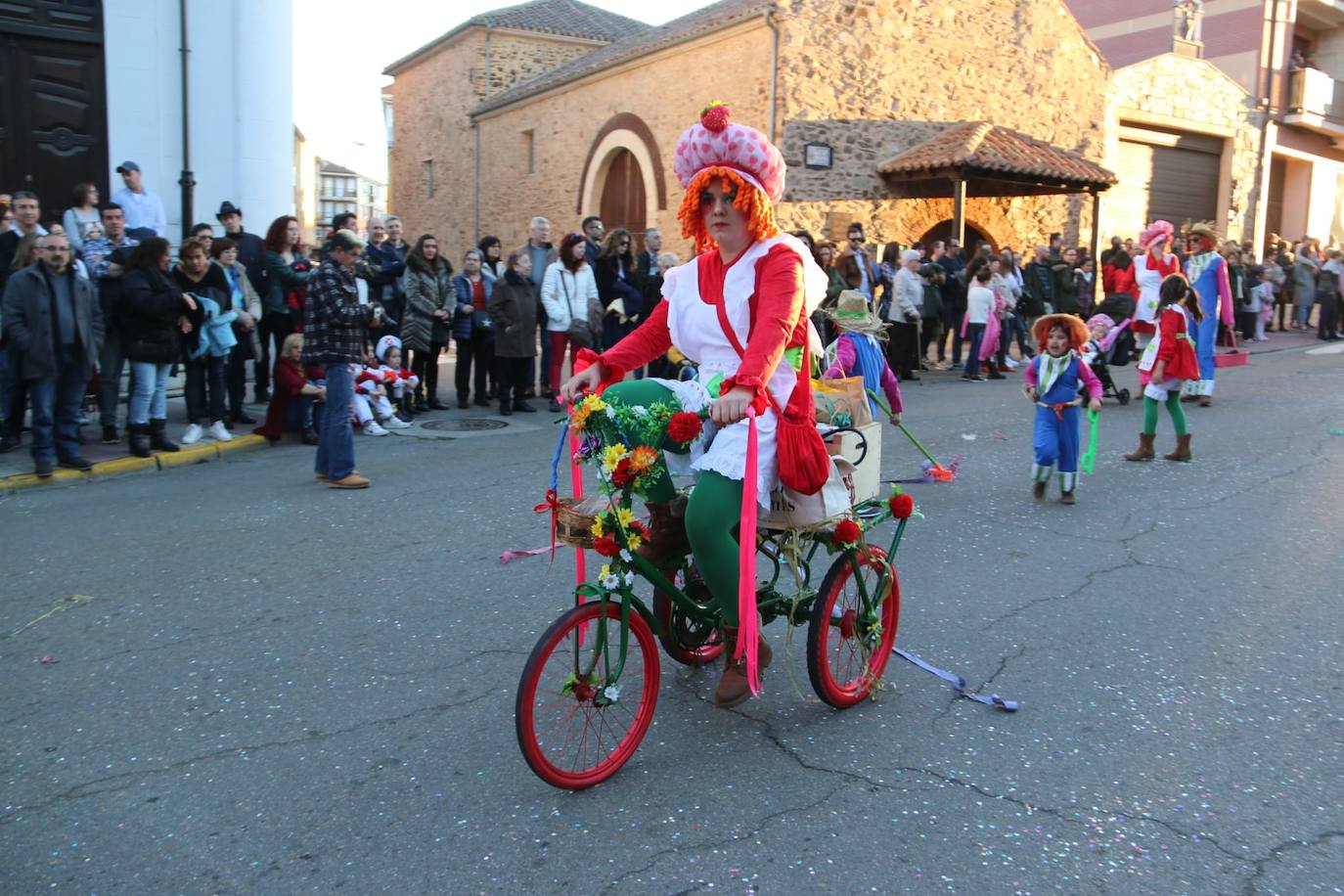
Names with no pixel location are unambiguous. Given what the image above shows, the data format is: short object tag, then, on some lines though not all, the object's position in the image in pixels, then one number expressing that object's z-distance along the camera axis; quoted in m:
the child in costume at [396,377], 10.80
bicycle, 3.31
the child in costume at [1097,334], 8.27
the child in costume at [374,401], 10.28
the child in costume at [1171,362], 8.62
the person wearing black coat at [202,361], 8.97
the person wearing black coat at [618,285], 12.25
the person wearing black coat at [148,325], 8.45
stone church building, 17.94
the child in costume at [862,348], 6.24
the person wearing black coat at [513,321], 11.34
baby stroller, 11.13
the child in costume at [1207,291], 11.30
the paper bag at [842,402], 4.11
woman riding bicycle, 3.41
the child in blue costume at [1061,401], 7.43
